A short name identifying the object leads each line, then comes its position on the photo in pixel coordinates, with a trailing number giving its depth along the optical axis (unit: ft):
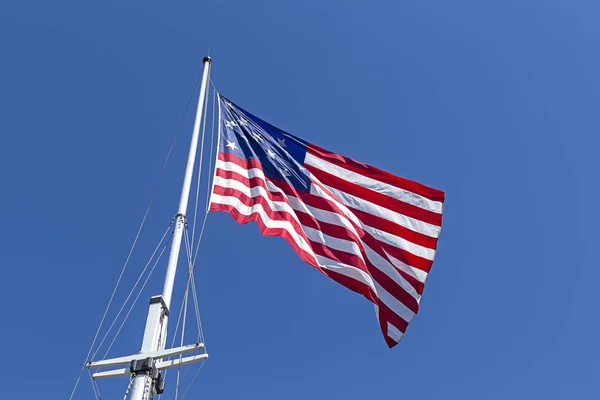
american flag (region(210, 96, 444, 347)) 47.80
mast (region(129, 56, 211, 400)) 34.76
